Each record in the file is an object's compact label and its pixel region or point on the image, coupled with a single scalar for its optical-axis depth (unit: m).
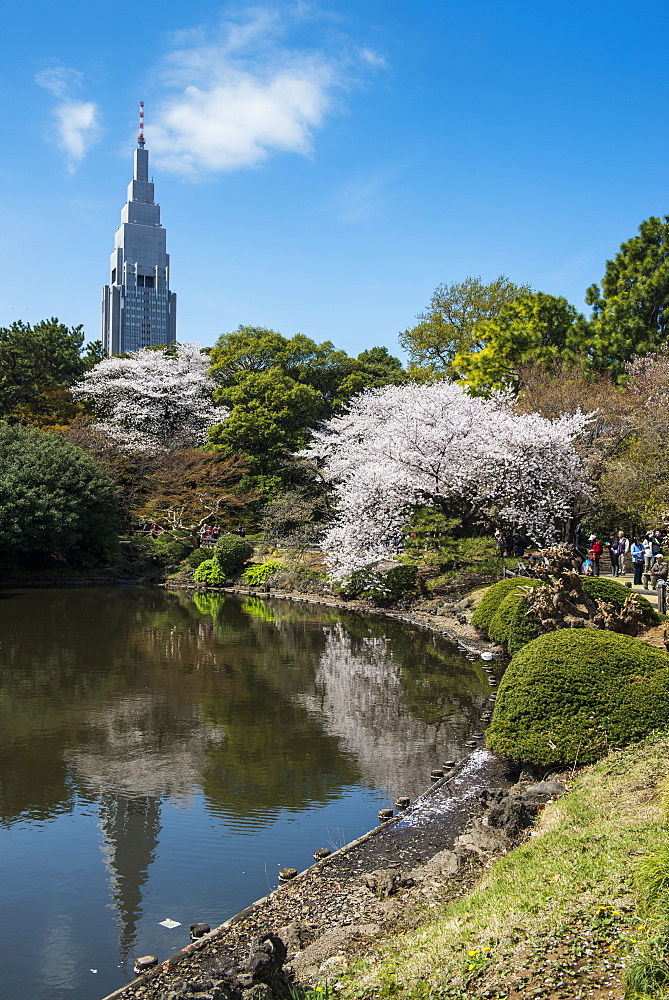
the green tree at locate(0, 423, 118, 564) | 27.55
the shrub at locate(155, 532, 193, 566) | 32.12
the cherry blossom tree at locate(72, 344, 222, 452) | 37.84
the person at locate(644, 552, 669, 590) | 18.27
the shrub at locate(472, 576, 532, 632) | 16.25
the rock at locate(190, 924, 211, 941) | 5.44
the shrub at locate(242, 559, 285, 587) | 28.50
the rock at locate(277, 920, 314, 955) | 5.09
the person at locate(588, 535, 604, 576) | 22.05
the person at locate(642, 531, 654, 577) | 21.33
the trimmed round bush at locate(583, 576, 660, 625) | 13.77
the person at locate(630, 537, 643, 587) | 20.73
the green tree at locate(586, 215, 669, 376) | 27.83
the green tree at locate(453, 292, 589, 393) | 30.75
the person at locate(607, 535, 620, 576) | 23.42
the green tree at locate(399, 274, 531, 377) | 41.91
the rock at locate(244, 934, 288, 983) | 4.15
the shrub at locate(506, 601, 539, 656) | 12.50
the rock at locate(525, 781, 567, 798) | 7.11
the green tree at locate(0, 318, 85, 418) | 35.06
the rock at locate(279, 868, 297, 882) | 6.30
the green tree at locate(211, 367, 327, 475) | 35.41
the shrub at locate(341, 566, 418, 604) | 23.20
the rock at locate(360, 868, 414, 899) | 5.82
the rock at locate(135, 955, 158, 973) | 5.03
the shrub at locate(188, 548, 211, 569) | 30.89
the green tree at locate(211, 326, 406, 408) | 38.50
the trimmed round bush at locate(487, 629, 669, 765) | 7.61
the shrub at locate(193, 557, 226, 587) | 29.52
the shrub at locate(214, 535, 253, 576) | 29.55
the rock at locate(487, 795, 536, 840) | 6.56
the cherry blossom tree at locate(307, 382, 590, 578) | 21.59
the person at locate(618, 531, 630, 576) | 23.66
